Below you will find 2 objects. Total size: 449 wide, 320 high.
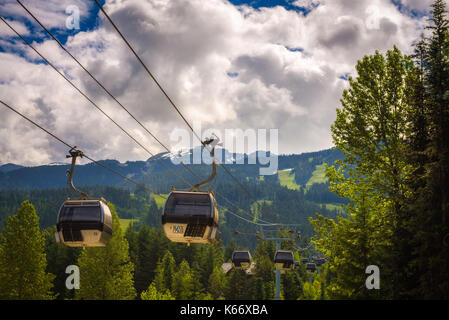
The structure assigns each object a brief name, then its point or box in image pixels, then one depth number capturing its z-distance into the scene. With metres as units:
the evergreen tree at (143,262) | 81.62
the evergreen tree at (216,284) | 81.43
